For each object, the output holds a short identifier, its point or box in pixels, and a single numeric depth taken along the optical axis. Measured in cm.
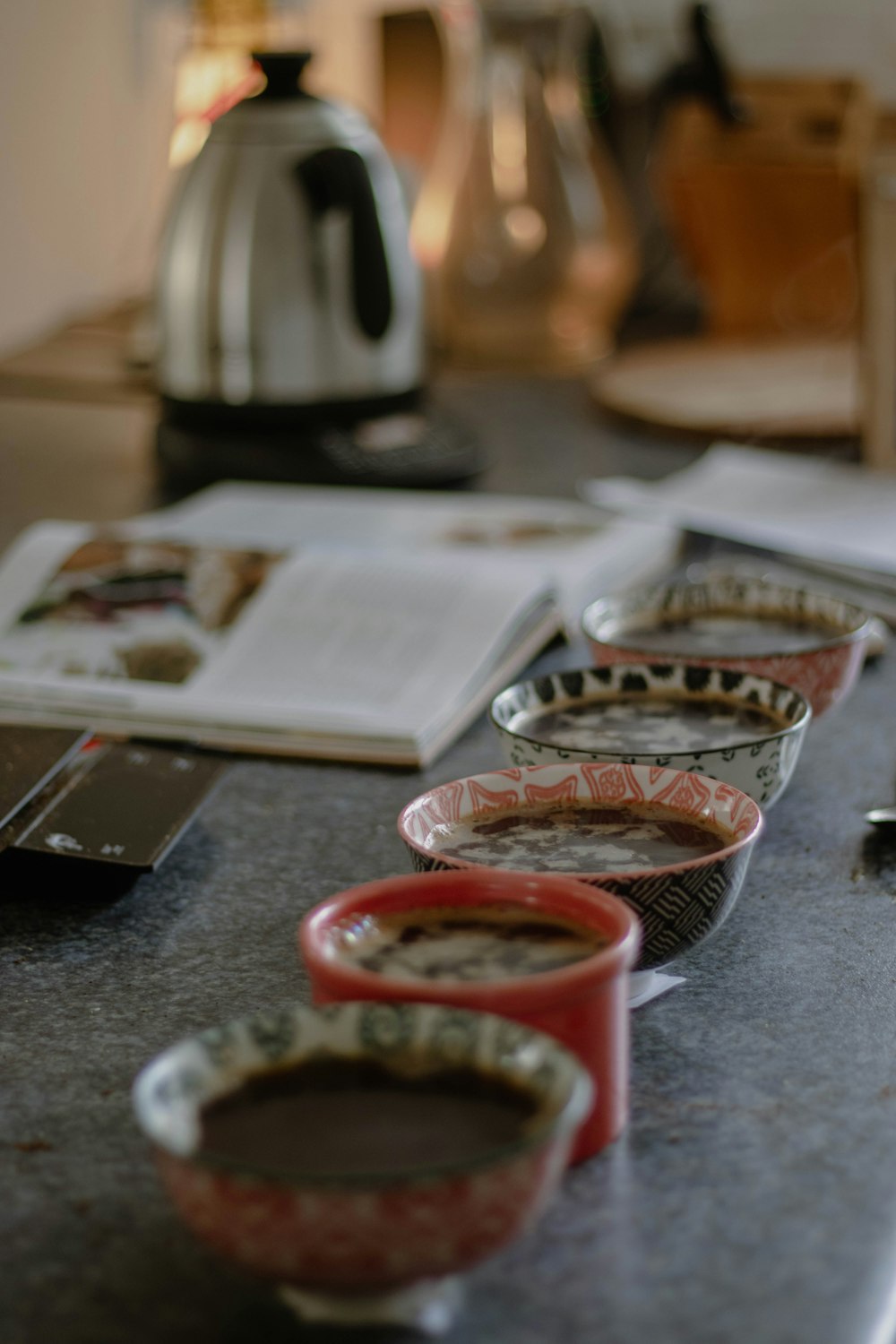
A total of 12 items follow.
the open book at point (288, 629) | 137
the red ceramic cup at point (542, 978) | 100
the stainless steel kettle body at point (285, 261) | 178
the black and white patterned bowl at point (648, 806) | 108
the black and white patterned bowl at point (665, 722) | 118
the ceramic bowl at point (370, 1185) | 92
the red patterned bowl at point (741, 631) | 128
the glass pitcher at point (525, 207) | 231
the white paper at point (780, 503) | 160
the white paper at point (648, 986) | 112
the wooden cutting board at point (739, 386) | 193
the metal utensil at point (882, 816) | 125
